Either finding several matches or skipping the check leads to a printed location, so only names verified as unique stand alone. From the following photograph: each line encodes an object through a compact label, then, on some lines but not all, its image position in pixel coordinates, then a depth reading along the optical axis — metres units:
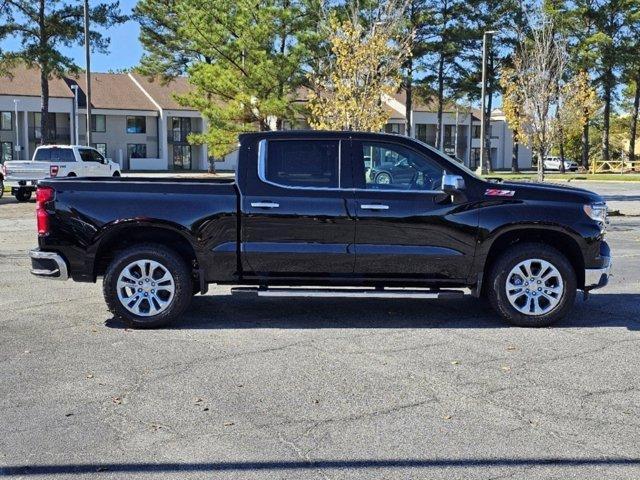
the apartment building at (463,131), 74.86
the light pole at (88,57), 29.56
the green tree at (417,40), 50.78
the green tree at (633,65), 59.00
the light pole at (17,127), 59.03
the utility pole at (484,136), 32.41
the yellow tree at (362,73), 19.48
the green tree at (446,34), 54.34
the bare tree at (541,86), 22.41
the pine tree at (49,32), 33.78
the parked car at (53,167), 24.84
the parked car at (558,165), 69.88
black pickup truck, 7.03
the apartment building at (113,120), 61.81
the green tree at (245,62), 29.27
